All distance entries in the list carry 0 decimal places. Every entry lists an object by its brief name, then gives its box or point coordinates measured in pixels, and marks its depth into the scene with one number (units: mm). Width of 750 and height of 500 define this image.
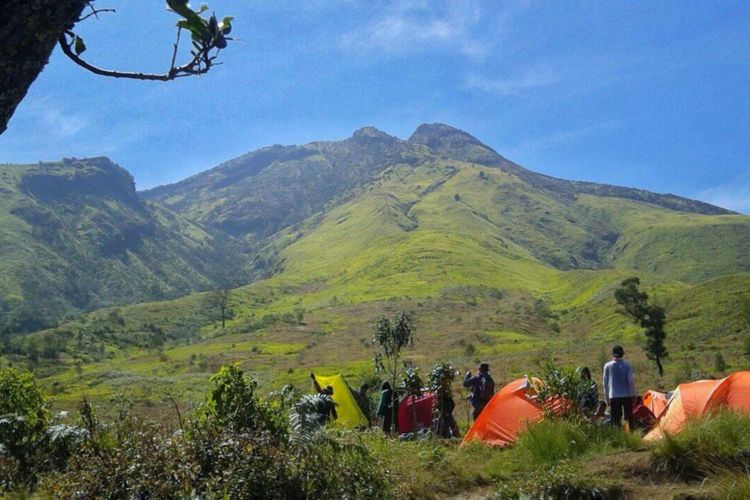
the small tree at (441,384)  13844
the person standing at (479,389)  14312
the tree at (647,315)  35219
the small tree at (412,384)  14984
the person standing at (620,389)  11008
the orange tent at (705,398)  10415
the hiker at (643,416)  12088
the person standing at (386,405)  14914
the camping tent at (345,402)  16766
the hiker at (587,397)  10273
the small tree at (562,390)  9948
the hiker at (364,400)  17275
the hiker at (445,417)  14188
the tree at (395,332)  18625
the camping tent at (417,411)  15867
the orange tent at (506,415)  11391
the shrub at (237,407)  7250
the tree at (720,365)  31142
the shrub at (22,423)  7180
